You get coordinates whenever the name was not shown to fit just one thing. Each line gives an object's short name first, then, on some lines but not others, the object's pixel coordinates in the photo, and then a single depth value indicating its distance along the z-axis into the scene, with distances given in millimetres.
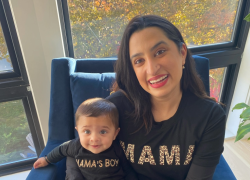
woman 751
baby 847
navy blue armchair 1080
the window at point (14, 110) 1220
